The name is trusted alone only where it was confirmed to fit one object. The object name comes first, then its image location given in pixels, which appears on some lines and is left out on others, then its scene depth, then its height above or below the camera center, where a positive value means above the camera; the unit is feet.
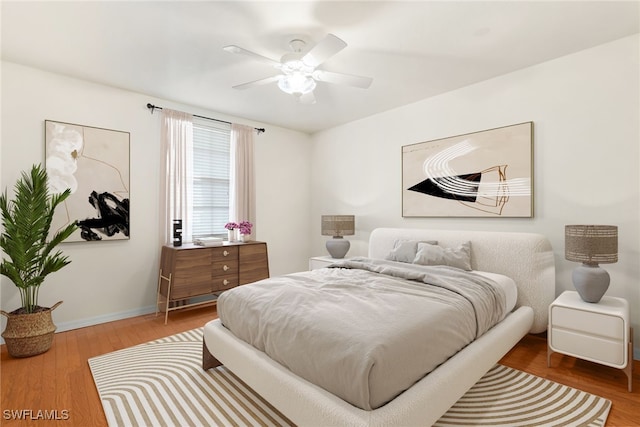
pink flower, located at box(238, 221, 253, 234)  13.84 -0.59
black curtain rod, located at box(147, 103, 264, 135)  12.05 +4.31
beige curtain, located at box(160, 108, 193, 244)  12.39 +1.78
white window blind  13.65 +1.72
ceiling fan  7.57 +3.67
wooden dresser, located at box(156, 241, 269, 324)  11.26 -2.23
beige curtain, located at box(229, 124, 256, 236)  14.62 +1.83
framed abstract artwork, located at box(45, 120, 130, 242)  10.26 +1.35
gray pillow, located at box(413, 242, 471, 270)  9.77 -1.38
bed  4.49 -2.80
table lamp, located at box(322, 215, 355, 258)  14.08 -0.79
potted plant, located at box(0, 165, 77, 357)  8.28 -1.29
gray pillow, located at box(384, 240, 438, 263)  10.72 -1.33
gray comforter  4.54 -2.02
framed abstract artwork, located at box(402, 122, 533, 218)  9.97 +1.42
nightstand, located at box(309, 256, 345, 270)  13.57 -2.16
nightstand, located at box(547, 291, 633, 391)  6.73 -2.76
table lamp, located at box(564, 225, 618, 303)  7.37 -1.02
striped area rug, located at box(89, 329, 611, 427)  5.82 -3.91
